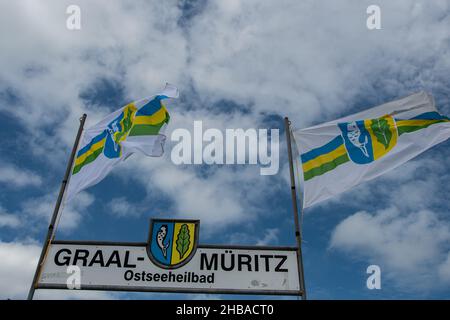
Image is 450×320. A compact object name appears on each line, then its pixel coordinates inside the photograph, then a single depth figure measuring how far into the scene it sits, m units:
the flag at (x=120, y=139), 9.92
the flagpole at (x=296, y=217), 8.27
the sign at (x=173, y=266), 8.38
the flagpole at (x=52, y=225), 8.34
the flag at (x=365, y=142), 9.34
